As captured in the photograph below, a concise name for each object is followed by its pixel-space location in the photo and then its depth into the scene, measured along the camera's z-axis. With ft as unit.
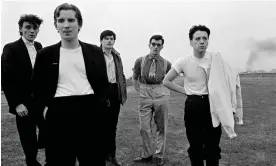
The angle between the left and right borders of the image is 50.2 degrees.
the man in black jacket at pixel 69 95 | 10.27
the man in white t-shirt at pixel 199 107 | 13.83
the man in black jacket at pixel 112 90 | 18.21
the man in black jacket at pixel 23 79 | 14.56
